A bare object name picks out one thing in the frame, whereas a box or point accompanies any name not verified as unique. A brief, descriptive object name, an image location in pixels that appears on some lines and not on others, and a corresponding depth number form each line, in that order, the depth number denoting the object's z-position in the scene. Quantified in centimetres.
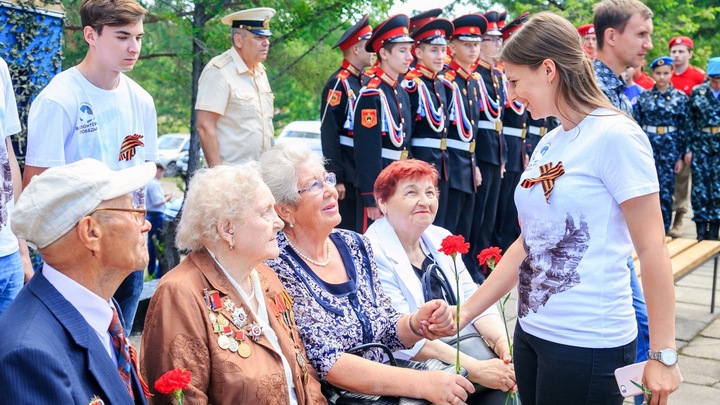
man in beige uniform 538
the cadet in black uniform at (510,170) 752
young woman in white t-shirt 239
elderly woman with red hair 337
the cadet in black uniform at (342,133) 614
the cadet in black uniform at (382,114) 586
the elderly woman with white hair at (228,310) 257
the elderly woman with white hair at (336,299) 300
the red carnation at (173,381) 211
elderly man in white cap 187
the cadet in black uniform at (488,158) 713
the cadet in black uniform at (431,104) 653
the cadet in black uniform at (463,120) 669
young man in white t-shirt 340
